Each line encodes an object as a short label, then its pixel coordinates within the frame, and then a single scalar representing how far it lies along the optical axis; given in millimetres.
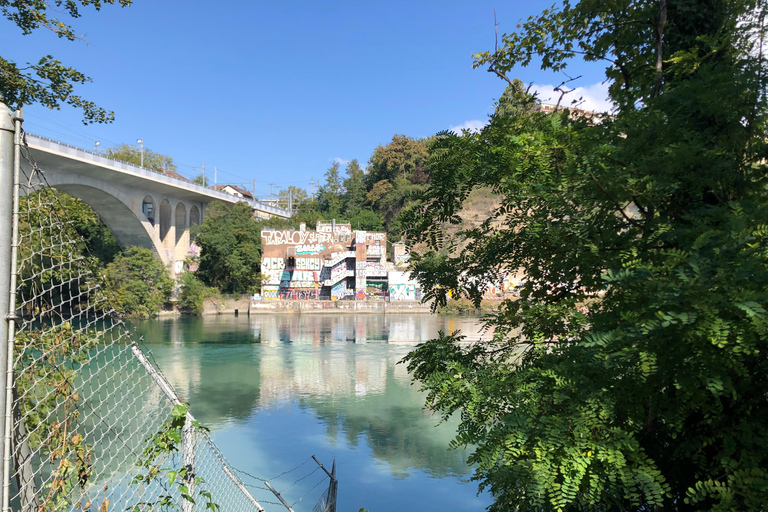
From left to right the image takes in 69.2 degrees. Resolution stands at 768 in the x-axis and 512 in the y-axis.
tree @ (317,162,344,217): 64062
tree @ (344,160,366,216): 63084
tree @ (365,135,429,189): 60375
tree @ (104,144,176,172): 63500
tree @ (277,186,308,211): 85438
